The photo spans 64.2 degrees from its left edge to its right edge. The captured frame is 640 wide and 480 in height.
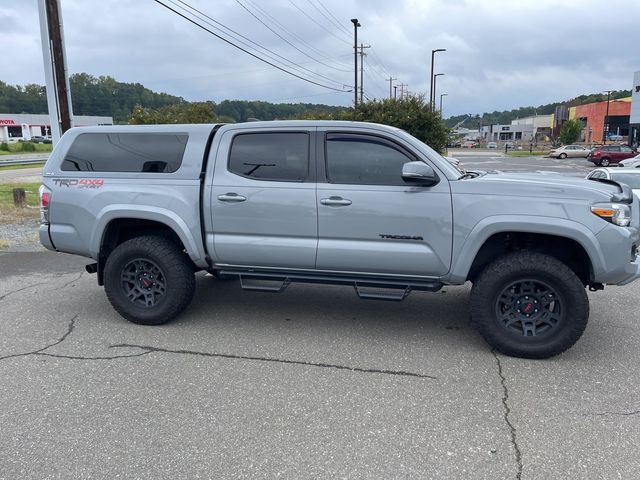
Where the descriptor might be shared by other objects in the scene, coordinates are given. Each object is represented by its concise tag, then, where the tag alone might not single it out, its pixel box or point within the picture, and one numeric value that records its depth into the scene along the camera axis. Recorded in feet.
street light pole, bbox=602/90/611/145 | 225.87
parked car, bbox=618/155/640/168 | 72.59
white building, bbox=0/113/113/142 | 256.11
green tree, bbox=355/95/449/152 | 70.49
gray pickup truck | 13.35
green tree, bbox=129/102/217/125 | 60.13
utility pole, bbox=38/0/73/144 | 34.45
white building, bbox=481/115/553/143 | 412.57
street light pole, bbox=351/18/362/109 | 105.36
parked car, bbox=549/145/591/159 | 167.63
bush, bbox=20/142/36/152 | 185.26
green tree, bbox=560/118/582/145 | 211.61
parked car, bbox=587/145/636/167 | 120.47
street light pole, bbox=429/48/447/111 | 151.98
